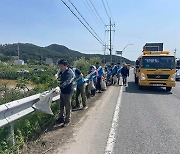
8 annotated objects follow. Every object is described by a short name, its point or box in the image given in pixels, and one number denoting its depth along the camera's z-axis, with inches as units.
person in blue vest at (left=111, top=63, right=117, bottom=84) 474.2
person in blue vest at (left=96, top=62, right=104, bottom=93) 330.3
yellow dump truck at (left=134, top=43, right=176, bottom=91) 372.2
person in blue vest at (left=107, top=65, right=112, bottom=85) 474.3
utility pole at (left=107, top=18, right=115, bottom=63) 1224.5
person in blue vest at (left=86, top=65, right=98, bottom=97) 282.8
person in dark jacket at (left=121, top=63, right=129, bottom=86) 465.6
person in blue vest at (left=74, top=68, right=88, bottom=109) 208.4
